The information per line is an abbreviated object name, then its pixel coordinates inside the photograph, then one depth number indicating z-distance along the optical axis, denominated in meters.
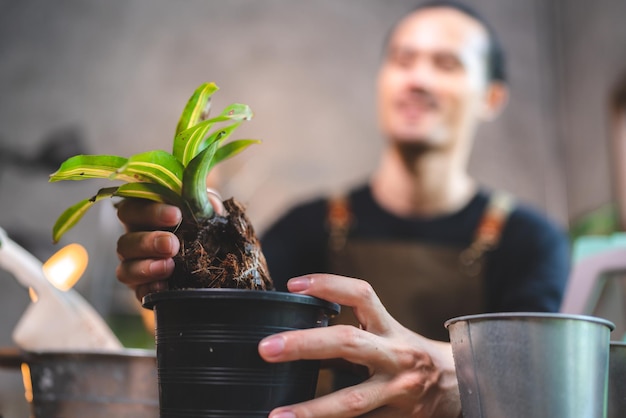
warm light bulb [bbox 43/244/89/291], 1.39
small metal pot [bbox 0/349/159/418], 1.06
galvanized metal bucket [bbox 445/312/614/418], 0.77
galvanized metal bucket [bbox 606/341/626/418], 0.87
